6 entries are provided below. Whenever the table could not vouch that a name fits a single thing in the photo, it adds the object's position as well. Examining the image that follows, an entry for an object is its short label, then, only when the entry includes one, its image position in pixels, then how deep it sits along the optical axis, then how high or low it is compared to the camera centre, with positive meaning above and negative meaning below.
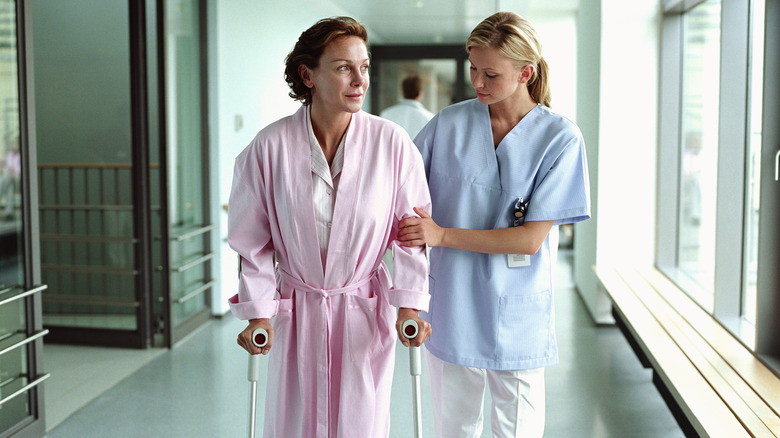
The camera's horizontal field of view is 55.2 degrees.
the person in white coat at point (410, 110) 5.36 +0.37
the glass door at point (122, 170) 4.19 -0.05
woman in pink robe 1.78 -0.20
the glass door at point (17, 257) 2.77 -0.37
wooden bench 2.24 -0.76
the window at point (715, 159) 3.28 +0.00
